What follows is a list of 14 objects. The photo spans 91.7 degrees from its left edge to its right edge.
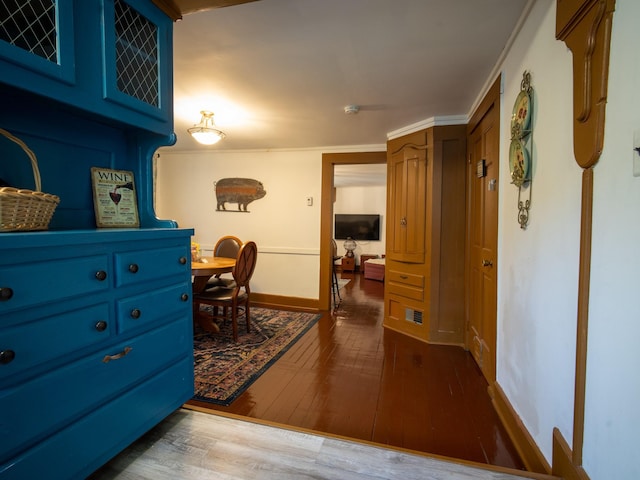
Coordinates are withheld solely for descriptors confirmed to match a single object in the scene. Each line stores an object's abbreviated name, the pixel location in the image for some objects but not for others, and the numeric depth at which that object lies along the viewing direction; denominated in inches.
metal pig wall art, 186.4
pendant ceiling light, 116.9
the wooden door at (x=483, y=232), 85.8
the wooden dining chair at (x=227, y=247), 166.6
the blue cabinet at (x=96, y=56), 34.4
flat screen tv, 332.8
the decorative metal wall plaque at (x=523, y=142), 62.2
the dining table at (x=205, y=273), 119.7
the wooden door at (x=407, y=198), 128.5
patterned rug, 89.3
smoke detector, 111.3
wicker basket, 32.1
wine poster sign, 48.8
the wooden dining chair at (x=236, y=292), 124.0
